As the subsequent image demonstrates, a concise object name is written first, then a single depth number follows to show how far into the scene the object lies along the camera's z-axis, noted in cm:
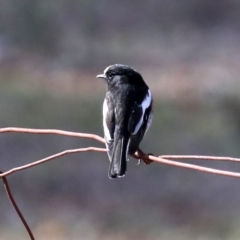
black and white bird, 851
